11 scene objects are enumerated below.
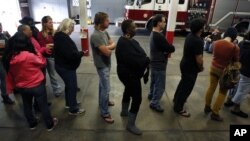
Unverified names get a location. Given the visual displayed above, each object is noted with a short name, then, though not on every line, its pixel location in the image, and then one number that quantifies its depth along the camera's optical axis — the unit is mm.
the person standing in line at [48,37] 3709
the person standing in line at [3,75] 3490
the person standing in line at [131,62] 2650
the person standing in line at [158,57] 3131
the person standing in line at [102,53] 2875
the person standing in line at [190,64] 3025
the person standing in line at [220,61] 3102
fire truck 9375
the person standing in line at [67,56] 2861
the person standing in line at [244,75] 3324
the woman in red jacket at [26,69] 2592
